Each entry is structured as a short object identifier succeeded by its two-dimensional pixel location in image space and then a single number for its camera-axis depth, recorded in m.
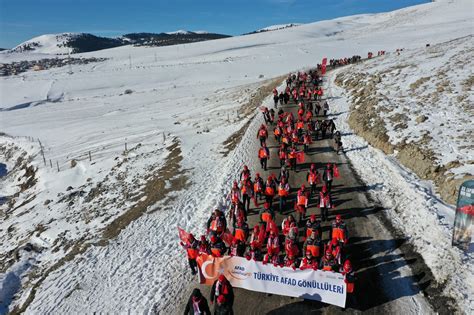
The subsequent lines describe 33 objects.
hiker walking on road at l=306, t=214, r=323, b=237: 11.15
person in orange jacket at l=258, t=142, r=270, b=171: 18.52
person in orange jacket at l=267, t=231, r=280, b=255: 10.81
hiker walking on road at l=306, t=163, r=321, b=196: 15.62
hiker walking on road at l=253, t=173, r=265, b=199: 15.29
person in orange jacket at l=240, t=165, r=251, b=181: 15.62
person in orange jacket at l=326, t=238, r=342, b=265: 10.06
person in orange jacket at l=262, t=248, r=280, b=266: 10.20
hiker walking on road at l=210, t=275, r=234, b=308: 8.95
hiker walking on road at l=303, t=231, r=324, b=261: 10.80
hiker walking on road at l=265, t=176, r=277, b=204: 14.84
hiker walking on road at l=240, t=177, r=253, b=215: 14.98
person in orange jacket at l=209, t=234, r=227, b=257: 10.97
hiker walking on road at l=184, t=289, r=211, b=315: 8.62
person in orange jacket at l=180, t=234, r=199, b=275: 11.23
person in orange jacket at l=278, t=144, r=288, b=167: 18.61
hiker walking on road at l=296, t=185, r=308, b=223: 13.62
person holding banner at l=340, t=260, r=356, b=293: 9.48
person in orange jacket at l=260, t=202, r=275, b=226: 12.78
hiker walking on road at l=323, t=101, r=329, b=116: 28.22
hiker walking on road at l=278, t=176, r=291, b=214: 14.73
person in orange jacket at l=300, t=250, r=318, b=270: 9.84
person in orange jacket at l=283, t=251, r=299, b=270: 10.06
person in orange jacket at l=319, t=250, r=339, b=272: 9.85
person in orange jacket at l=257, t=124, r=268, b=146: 21.50
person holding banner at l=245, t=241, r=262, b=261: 10.48
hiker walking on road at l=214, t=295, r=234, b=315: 8.91
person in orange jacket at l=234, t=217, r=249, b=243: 11.81
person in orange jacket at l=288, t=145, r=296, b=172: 18.31
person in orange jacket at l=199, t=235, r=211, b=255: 10.97
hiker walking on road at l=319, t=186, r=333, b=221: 13.48
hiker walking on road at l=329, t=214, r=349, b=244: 11.39
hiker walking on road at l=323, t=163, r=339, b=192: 15.55
